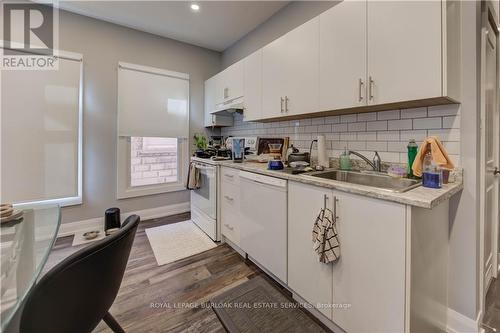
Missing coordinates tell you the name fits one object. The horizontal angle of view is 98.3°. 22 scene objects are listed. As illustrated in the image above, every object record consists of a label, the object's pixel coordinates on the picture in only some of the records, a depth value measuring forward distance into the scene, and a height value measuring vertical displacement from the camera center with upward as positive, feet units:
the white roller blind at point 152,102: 10.30 +3.15
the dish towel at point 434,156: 4.16 +0.19
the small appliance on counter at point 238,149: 8.66 +0.62
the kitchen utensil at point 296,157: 6.94 +0.25
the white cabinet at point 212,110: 11.64 +2.95
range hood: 9.33 +2.76
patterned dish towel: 4.23 -1.47
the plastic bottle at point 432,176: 3.87 -0.19
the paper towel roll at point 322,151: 6.92 +0.45
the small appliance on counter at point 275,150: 8.38 +0.59
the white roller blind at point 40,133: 8.11 +1.22
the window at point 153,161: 10.93 +0.17
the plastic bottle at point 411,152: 4.84 +0.29
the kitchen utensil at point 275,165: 6.38 -0.01
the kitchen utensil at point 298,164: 6.36 +0.02
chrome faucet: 5.75 +0.09
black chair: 2.04 -1.31
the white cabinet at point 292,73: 6.04 +2.86
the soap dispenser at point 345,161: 6.32 +0.12
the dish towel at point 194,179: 9.59 -0.65
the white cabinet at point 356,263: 3.45 -1.82
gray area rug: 4.66 -3.45
